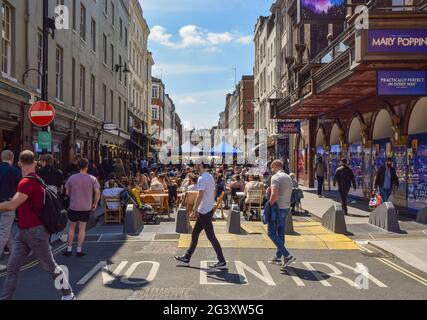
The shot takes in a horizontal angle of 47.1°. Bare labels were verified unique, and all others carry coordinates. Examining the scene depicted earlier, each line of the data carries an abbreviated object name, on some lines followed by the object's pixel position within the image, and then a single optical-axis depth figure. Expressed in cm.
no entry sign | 1266
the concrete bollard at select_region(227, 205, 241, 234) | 1178
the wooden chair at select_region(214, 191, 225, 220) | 1455
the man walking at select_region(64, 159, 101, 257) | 898
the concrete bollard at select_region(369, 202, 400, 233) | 1183
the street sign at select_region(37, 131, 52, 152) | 1274
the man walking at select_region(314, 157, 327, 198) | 2227
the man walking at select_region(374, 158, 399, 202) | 1478
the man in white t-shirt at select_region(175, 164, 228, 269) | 805
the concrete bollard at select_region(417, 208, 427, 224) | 1309
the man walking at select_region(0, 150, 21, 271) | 768
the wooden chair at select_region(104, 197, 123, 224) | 1357
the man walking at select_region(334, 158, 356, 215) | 1540
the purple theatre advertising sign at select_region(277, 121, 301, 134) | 2895
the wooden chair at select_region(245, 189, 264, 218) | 1440
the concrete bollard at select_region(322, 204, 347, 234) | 1182
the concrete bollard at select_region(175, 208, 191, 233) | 1188
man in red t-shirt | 558
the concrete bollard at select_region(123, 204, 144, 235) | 1172
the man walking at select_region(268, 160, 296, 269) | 816
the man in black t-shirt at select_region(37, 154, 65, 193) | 1087
